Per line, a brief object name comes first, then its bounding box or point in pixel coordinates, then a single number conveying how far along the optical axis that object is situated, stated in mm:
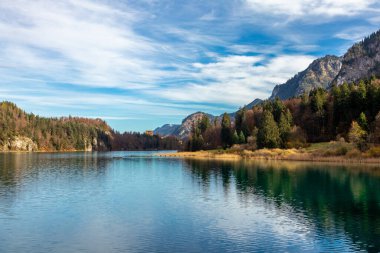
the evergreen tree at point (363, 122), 143250
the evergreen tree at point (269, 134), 162125
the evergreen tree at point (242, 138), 187375
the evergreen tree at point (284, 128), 164625
